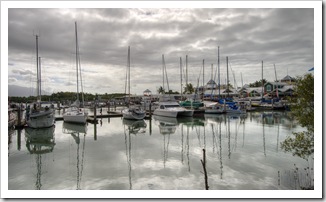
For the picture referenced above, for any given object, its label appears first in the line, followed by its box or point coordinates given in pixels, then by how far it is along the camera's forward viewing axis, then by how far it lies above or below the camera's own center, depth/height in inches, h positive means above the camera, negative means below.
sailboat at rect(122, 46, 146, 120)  1296.8 -82.1
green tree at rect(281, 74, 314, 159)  309.3 -11.6
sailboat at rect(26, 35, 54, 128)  952.3 -75.5
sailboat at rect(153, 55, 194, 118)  1363.2 -66.5
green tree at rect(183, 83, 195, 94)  4058.6 +199.0
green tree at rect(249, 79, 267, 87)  4078.5 +283.2
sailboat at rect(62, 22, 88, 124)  1107.9 -81.4
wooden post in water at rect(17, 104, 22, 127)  985.2 -89.4
